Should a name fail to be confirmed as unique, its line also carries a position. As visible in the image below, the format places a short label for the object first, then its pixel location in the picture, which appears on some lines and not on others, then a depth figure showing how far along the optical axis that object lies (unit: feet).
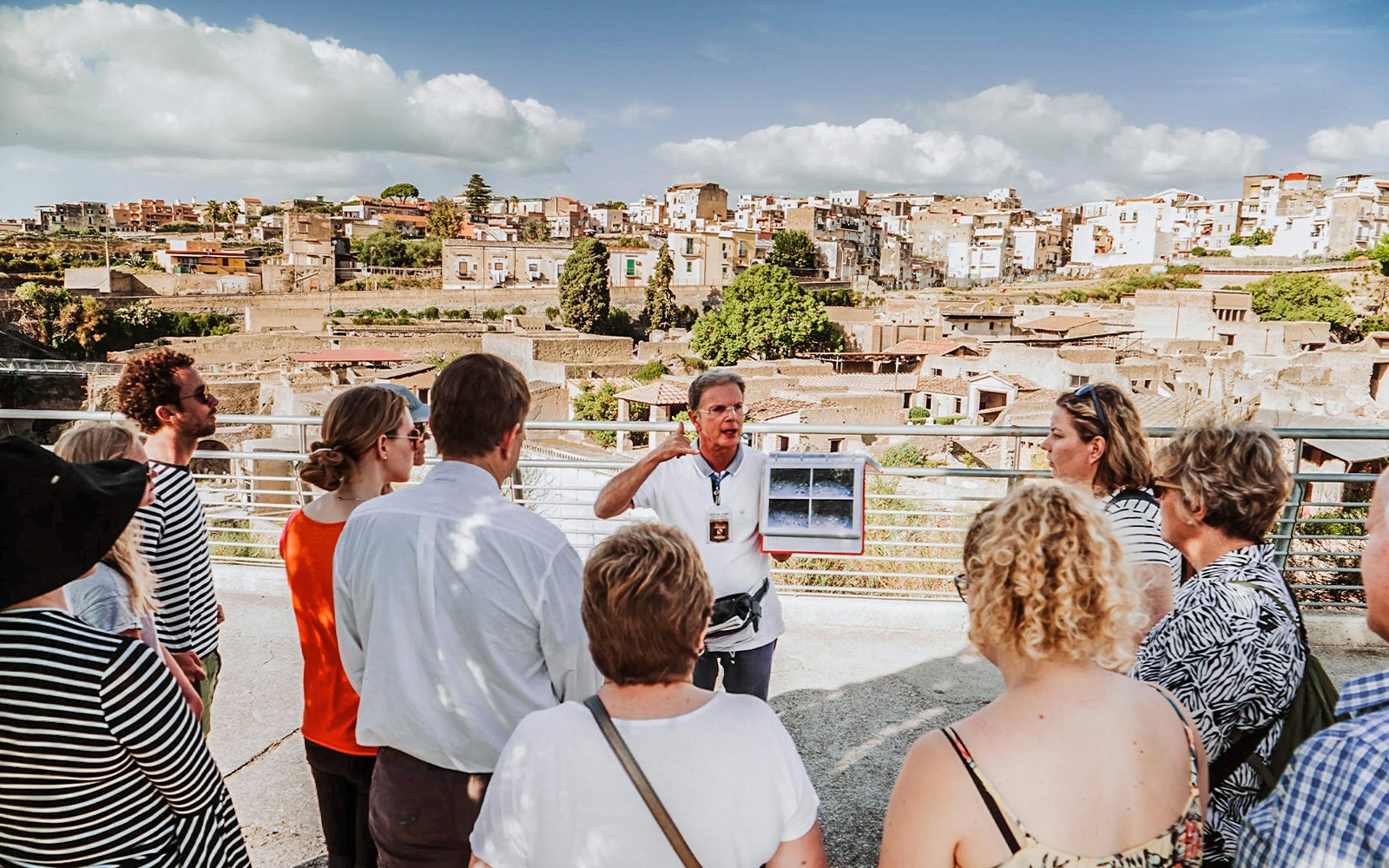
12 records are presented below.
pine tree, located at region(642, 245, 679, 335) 204.95
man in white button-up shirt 5.94
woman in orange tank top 7.27
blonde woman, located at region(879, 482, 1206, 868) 4.48
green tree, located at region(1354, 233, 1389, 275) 190.25
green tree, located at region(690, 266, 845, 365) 166.09
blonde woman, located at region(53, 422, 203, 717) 6.43
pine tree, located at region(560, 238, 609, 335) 185.57
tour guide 9.02
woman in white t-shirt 4.54
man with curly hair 8.06
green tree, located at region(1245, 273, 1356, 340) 176.86
